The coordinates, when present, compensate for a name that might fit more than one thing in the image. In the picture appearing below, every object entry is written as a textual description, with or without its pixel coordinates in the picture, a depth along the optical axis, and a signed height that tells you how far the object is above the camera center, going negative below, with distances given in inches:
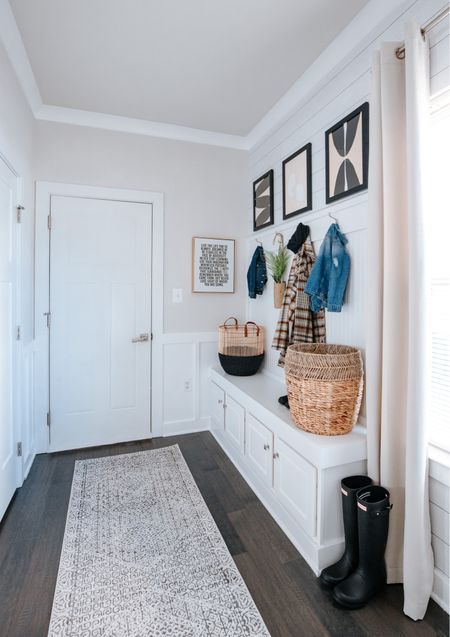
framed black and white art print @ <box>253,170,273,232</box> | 115.3 +38.2
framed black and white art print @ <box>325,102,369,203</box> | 74.9 +35.9
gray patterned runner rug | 54.4 -46.3
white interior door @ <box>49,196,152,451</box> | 112.6 -2.4
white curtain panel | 56.1 +0.8
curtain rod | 54.6 +46.0
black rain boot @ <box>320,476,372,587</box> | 60.7 -40.0
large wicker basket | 67.7 -14.4
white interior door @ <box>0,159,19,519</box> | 79.2 -3.9
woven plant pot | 105.0 +6.6
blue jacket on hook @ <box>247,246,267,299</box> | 119.7 +14.4
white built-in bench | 64.9 -31.6
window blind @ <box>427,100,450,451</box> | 60.1 +5.9
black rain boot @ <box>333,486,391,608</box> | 57.4 -39.7
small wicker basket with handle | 114.1 -11.1
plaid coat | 90.4 +0.4
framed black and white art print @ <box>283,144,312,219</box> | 94.5 +37.0
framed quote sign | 126.5 +18.0
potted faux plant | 105.0 +12.8
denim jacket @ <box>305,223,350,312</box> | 79.0 +9.5
